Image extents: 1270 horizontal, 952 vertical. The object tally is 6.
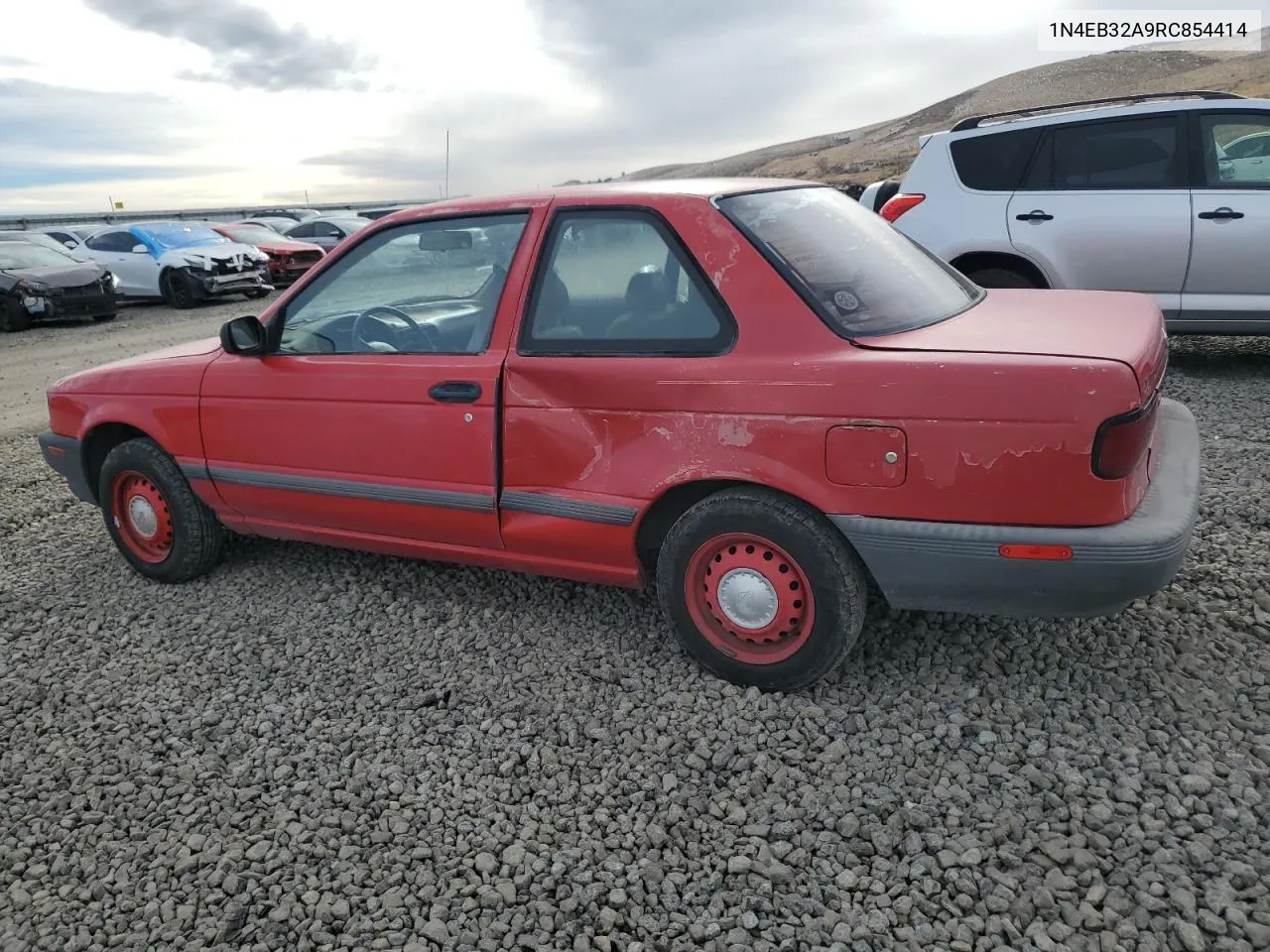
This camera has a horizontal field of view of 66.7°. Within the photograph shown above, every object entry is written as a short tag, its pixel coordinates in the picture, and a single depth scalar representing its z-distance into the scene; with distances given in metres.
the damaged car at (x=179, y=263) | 16.08
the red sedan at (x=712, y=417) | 2.64
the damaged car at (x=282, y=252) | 18.42
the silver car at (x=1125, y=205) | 6.36
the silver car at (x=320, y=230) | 21.78
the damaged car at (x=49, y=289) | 13.72
